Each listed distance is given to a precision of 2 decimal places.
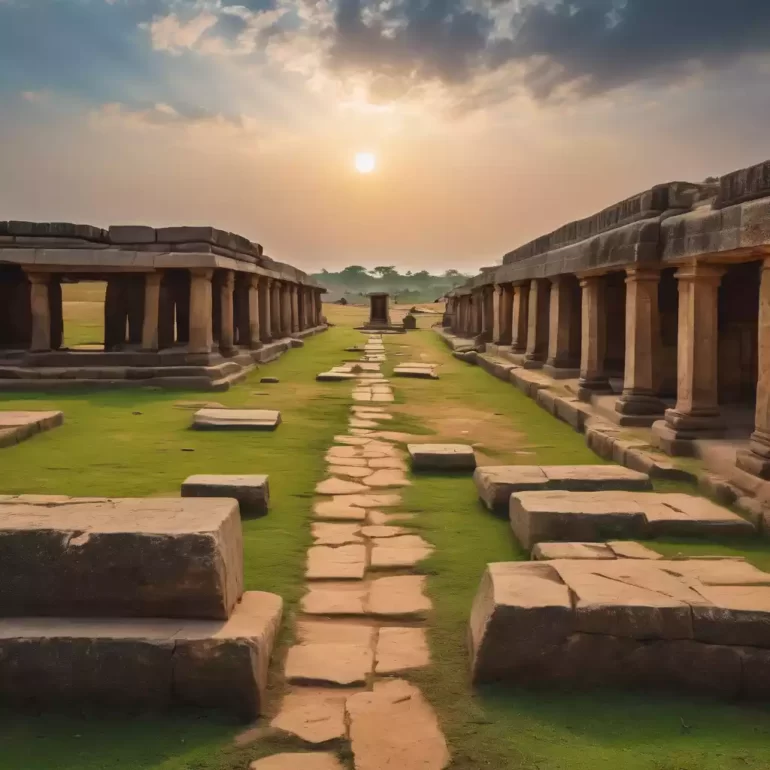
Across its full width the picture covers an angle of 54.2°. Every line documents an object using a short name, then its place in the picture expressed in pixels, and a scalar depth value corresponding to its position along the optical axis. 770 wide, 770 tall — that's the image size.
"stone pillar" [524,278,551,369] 15.16
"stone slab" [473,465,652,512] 5.79
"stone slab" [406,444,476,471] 7.20
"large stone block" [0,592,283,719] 3.05
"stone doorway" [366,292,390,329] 37.53
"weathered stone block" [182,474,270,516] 5.69
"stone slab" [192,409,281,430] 9.11
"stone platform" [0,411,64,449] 8.09
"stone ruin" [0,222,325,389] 13.43
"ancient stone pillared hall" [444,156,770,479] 6.13
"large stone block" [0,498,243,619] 3.31
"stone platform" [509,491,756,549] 4.84
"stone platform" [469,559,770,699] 3.21
